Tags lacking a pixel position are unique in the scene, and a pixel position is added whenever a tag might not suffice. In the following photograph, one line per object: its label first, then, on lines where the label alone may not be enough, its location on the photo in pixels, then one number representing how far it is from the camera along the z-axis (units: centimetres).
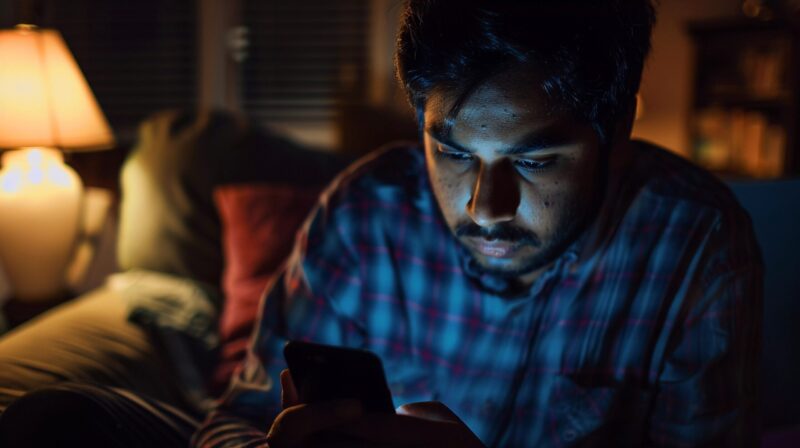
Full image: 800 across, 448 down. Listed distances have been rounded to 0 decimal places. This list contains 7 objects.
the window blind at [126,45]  293
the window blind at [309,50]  291
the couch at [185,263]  121
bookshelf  285
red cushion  135
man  74
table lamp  158
